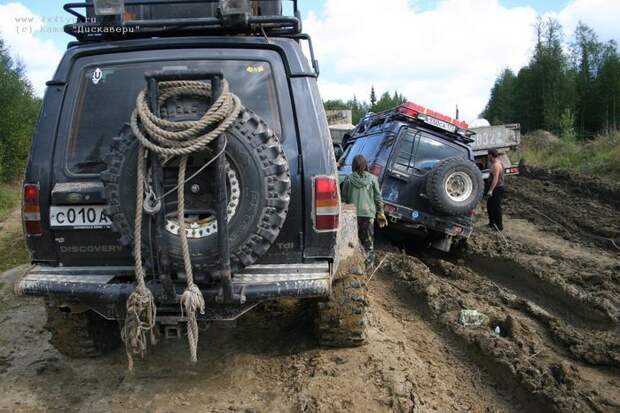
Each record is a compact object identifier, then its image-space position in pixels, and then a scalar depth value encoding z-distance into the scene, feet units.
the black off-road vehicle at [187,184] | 9.35
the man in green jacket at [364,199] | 21.72
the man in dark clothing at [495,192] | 32.58
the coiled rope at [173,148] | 8.89
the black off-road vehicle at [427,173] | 24.79
